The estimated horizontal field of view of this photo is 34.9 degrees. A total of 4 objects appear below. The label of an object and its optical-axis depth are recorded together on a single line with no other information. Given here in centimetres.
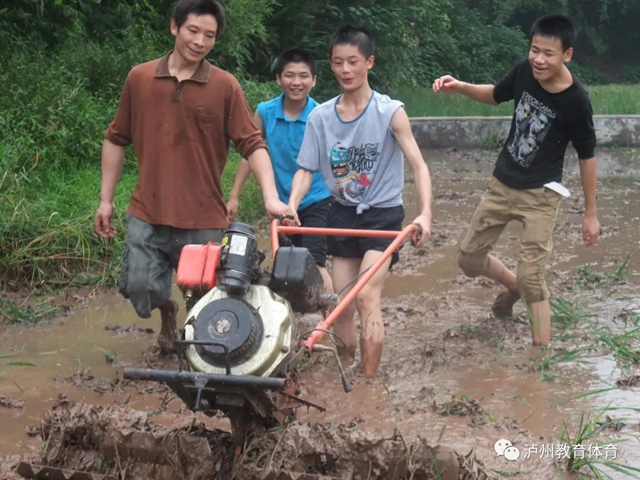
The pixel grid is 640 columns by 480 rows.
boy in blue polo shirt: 577
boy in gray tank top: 480
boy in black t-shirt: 524
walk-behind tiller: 320
